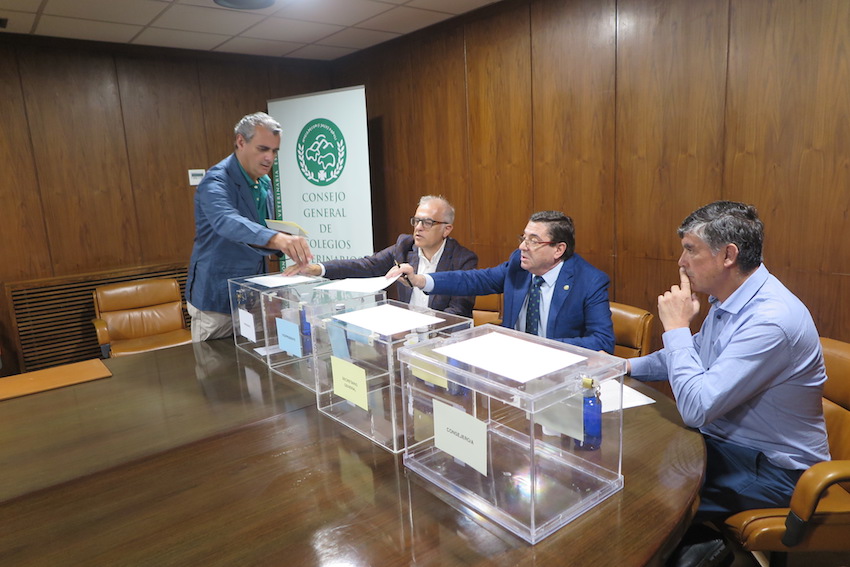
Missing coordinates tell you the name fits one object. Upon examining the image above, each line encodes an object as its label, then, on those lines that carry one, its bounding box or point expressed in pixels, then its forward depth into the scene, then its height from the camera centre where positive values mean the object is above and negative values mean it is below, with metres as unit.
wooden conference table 0.92 -0.58
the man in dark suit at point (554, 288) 2.17 -0.44
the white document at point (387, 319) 1.34 -0.33
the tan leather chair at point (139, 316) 3.68 -0.78
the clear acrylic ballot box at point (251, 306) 1.95 -0.39
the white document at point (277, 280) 1.97 -0.30
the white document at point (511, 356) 1.02 -0.34
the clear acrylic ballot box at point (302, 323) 1.53 -0.39
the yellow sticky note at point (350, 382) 1.31 -0.46
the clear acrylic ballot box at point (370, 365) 1.28 -0.41
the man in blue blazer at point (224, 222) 2.24 -0.09
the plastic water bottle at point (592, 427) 1.12 -0.50
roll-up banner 4.53 +0.20
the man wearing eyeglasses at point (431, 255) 2.73 -0.34
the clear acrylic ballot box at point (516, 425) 0.96 -0.47
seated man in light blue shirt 1.36 -0.51
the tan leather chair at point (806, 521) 1.18 -0.81
